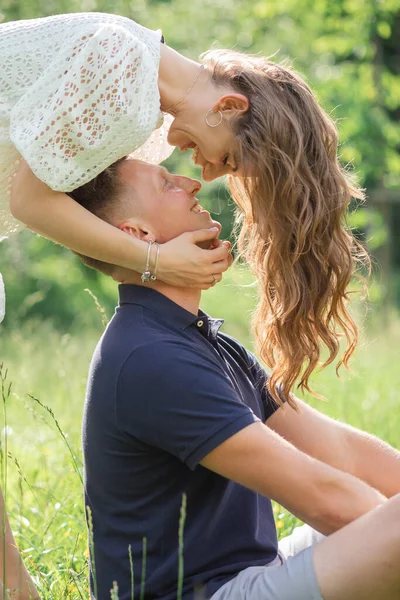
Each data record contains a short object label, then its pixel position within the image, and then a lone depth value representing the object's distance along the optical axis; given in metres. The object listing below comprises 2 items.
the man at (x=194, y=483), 2.17
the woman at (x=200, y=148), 2.61
